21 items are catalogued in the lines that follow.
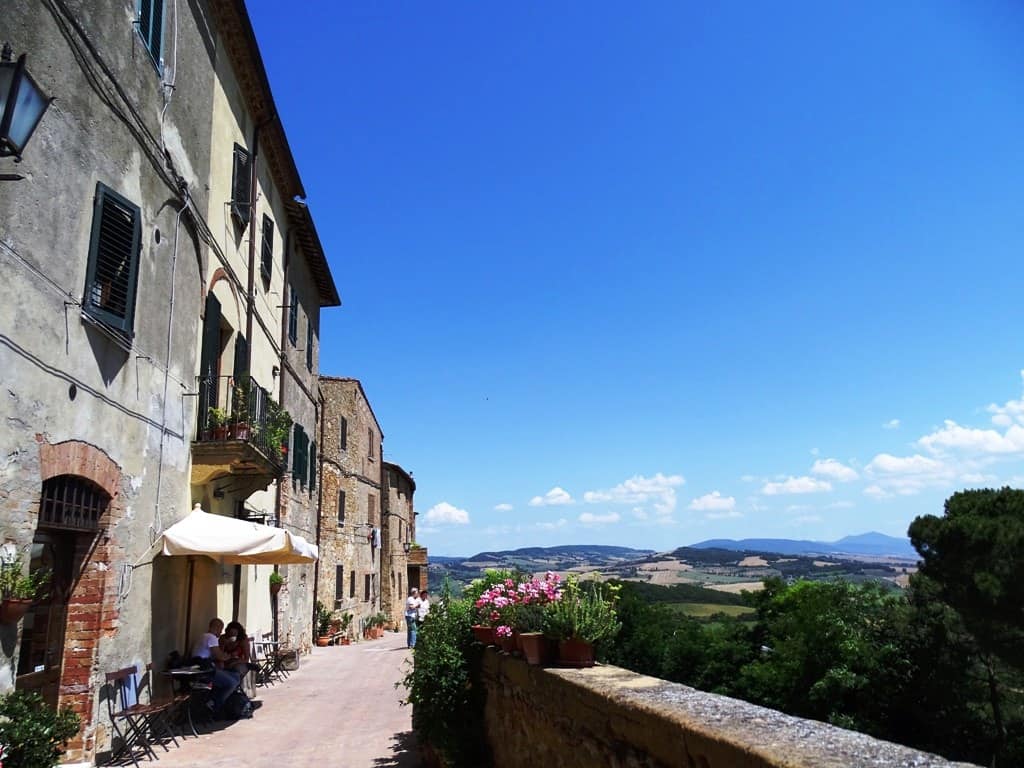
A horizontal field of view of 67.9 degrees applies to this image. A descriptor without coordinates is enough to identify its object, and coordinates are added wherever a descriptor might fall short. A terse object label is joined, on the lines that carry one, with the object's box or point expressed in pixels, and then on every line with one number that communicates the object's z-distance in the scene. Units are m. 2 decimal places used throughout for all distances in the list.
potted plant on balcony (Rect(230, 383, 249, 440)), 10.34
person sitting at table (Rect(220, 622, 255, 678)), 10.23
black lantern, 4.28
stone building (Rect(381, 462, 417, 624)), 36.41
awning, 8.55
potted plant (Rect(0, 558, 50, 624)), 5.51
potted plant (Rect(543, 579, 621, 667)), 5.04
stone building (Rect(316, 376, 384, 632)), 25.72
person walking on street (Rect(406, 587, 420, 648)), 19.16
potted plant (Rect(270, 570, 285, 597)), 15.76
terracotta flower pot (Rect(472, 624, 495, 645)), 6.54
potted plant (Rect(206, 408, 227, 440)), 10.28
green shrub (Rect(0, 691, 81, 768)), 4.78
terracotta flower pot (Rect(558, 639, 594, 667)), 5.04
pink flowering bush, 5.60
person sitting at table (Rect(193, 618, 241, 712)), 9.74
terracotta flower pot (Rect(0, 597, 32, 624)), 5.50
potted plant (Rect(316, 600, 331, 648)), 23.36
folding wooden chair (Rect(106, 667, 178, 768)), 7.45
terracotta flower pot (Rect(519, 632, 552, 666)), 5.23
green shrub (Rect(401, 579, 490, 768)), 6.63
